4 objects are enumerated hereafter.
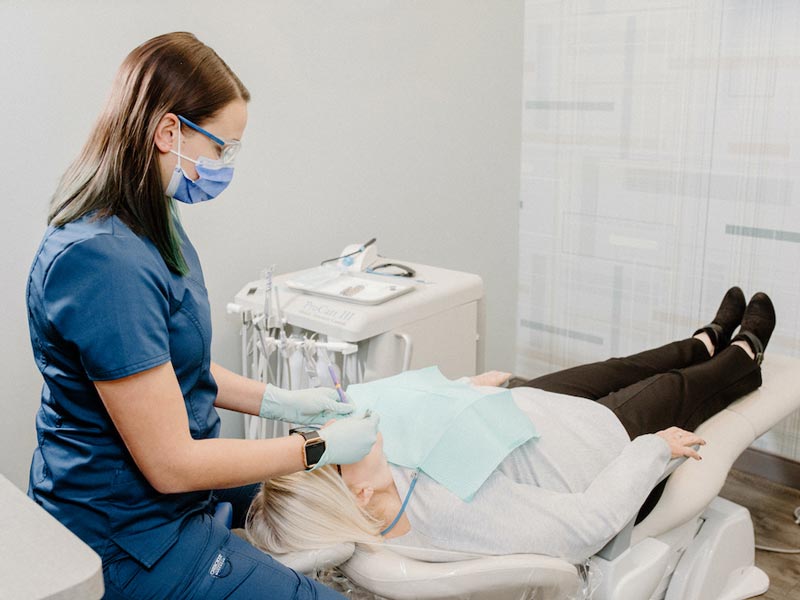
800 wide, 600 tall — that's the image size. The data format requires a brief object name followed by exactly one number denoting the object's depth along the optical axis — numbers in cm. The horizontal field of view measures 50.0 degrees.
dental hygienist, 111
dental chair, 137
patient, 146
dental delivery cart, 204
